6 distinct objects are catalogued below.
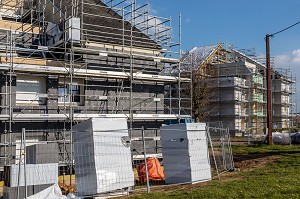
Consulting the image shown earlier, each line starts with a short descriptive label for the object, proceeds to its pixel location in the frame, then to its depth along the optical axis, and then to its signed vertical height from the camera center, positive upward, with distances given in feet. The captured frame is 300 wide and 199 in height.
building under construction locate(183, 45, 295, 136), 151.33 +12.76
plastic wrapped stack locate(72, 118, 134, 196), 37.24 -3.08
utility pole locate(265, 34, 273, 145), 96.94 +6.36
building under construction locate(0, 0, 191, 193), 55.72 +7.01
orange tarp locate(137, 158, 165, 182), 50.25 -5.83
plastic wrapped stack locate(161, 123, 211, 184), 43.88 -3.31
